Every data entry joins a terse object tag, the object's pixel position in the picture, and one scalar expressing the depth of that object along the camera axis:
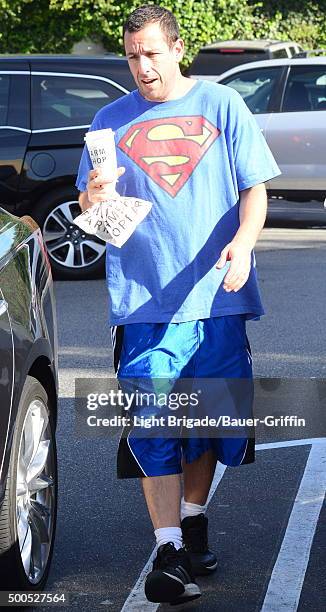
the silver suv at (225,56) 21.27
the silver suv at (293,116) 13.58
